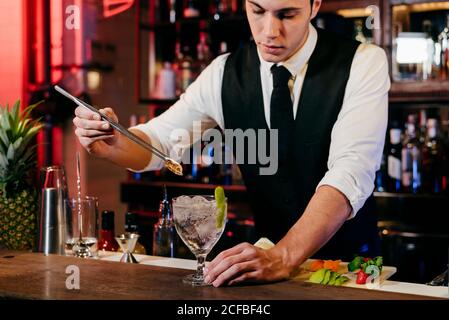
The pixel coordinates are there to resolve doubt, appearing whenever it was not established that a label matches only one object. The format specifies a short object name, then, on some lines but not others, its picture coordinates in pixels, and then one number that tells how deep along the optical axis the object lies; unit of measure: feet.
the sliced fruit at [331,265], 5.46
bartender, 5.83
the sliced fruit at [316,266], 5.41
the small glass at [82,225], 6.42
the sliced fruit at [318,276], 4.95
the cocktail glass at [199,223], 4.73
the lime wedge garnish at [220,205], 4.78
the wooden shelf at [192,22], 12.50
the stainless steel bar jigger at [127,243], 6.30
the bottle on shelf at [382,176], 11.47
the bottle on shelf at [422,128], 11.45
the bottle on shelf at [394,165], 11.25
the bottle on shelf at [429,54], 11.21
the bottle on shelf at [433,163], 11.21
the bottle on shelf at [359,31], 11.63
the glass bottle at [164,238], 6.77
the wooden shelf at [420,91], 10.92
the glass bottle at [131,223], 6.60
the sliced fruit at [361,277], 5.23
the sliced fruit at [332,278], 5.03
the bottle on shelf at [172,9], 13.57
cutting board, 5.19
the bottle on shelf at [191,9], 13.21
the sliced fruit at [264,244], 5.52
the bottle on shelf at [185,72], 13.37
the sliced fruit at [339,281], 5.07
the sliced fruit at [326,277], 4.98
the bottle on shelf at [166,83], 13.43
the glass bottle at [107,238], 6.88
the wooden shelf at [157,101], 13.28
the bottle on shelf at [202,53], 13.29
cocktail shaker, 6.36
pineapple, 6.43
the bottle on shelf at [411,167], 11.27
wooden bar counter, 4.15
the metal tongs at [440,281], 5.24
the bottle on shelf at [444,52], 11.16
